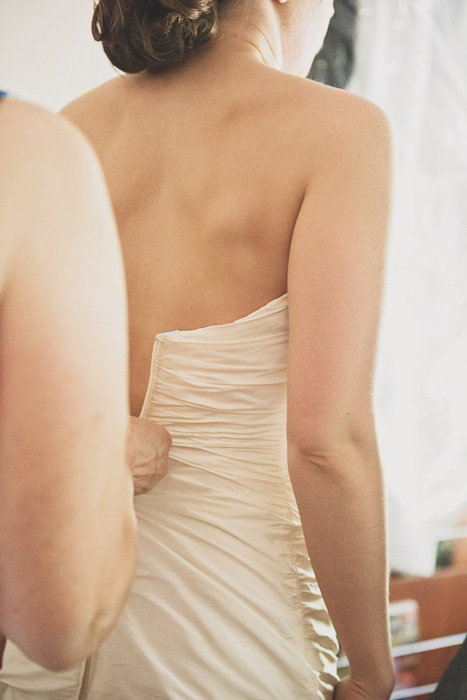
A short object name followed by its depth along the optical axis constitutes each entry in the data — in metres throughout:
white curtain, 1.68
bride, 0.70
